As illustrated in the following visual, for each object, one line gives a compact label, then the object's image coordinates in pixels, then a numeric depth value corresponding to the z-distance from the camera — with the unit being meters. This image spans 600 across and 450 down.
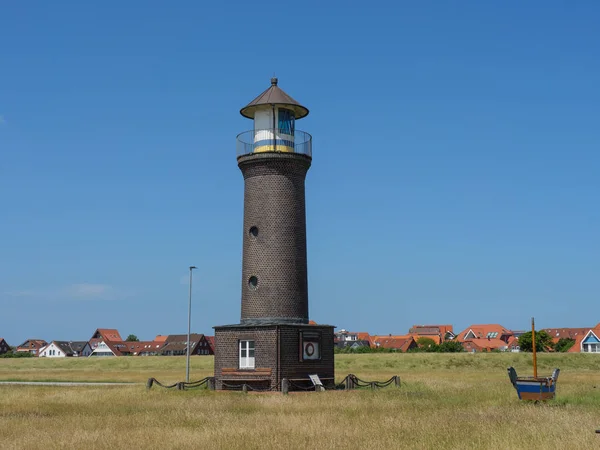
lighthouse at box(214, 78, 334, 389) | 34.91
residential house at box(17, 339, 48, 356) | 189.75
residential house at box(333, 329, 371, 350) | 180.39
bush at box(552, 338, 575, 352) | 115.12
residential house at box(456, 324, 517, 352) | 167.25
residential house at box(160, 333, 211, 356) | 152.12
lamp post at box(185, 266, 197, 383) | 45.31
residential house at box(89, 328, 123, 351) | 172.75
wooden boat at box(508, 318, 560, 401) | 29.17
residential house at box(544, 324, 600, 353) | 168.82
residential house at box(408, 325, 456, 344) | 186.48
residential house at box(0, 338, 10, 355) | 179.15
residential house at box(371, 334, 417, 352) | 149.50
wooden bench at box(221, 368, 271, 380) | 34.50
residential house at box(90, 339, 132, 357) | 162.75
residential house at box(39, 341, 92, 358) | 167.38
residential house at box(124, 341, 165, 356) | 167.50
